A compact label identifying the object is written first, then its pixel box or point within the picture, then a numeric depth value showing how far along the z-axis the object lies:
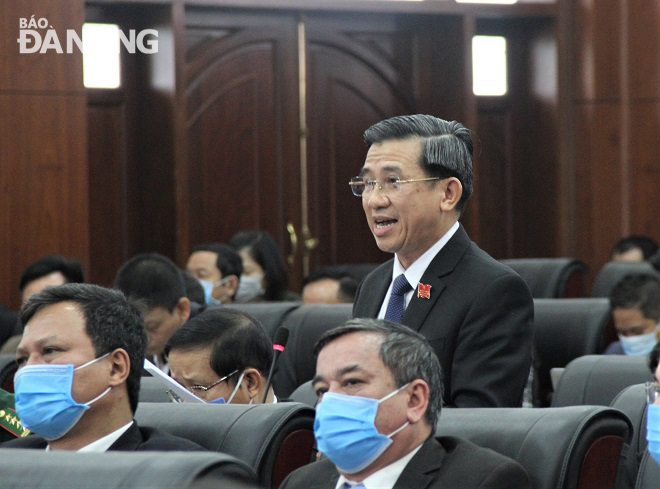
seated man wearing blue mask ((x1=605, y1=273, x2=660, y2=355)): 11.15
